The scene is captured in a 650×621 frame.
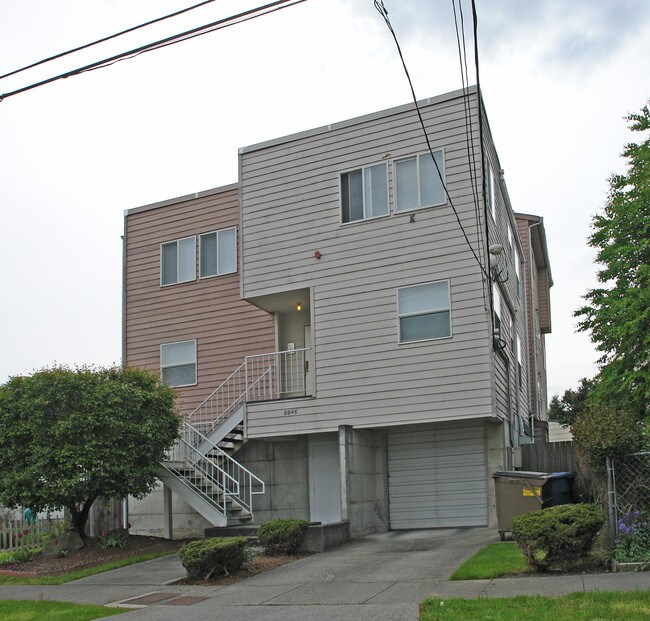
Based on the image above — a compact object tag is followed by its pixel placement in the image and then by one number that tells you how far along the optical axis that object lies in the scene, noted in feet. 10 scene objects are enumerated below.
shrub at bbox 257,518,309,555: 45.24
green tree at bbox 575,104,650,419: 56.08
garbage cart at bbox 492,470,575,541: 43.27
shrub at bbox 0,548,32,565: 50.14
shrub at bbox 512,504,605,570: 32.48
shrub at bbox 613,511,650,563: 32.04
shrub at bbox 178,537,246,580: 39.45
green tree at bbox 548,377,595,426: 129.58
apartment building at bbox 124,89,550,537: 52.60
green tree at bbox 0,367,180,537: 48.21
